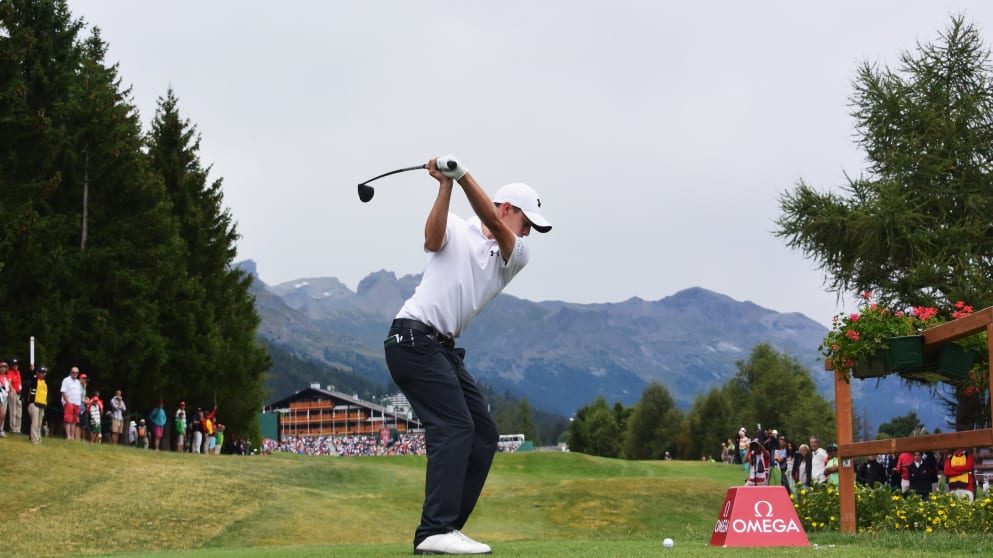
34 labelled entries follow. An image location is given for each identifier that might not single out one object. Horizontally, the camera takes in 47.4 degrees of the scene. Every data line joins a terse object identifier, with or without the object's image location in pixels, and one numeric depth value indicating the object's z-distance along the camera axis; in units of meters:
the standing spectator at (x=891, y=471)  27.78
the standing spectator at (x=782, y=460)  33.41
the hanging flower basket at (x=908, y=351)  12.65
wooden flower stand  11.02
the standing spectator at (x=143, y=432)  44.41
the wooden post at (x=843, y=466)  13.91
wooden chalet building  191.34
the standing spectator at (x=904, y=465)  25.68
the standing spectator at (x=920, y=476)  25.19
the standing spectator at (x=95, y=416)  37.41
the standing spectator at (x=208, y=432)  48.84
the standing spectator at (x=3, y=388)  30.06
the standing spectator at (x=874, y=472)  28.48
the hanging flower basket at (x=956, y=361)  12.29
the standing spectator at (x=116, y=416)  39.38
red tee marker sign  9.14
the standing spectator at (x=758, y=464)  29.50
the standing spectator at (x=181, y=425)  44.72
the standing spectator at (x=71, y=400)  34.72
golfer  7.48
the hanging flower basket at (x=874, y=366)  13.12
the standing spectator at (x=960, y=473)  21.97
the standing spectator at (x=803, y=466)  33.12
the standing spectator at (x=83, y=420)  37.34
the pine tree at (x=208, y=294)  49.22
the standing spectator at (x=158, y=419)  43.75
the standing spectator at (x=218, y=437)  51.82
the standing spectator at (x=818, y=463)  30.17
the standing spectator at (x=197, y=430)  48.21
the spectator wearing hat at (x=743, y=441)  43.37
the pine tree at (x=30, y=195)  36.22
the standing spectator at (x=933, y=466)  25.03
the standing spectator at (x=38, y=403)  32.03
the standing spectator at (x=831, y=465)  29.12
